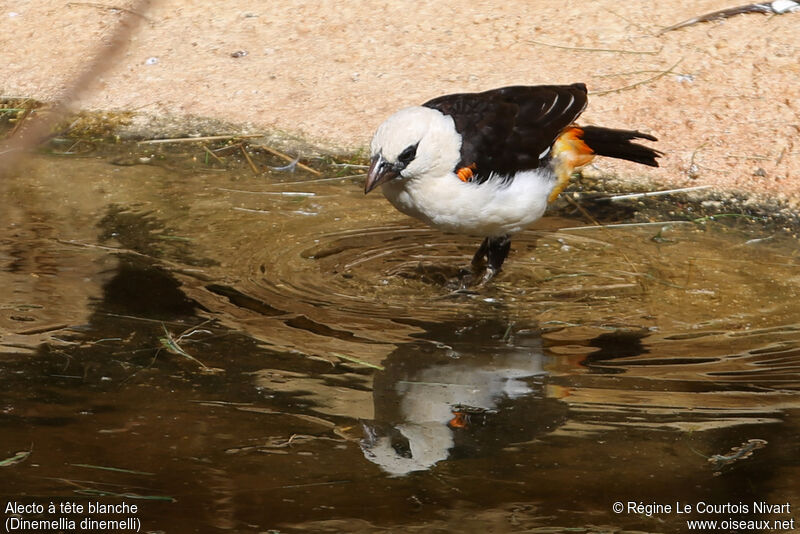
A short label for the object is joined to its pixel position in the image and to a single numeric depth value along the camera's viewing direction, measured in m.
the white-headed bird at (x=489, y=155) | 8.19
